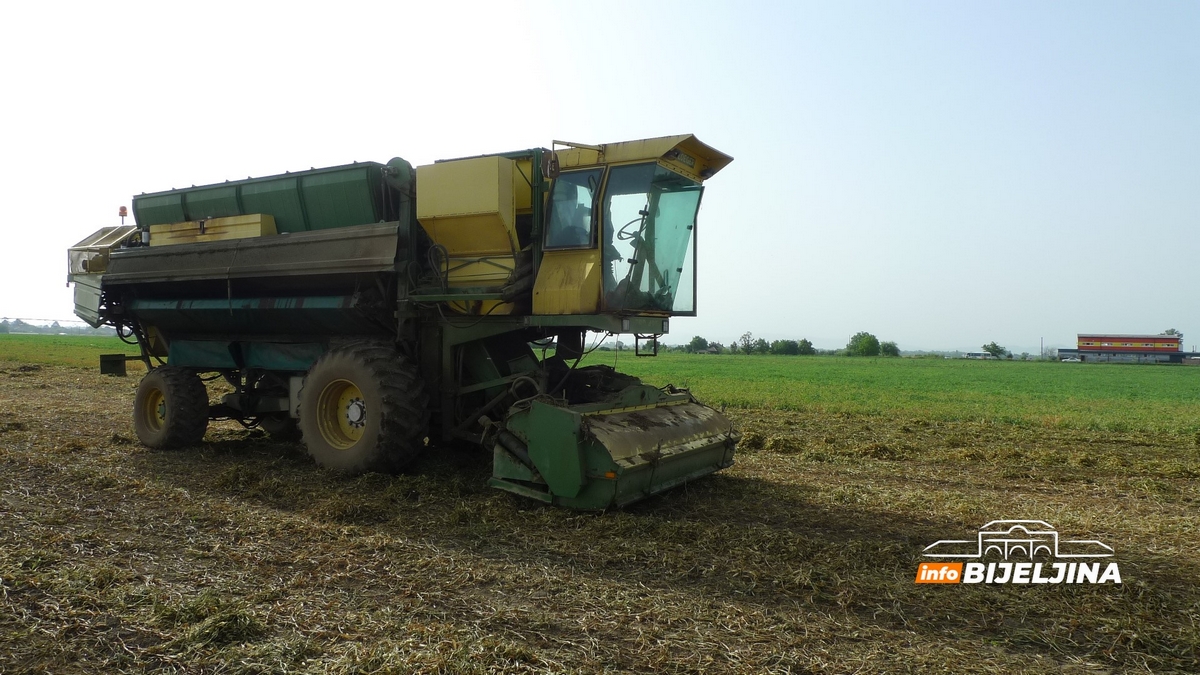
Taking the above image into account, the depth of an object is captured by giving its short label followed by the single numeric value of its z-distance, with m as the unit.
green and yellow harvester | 6.83
